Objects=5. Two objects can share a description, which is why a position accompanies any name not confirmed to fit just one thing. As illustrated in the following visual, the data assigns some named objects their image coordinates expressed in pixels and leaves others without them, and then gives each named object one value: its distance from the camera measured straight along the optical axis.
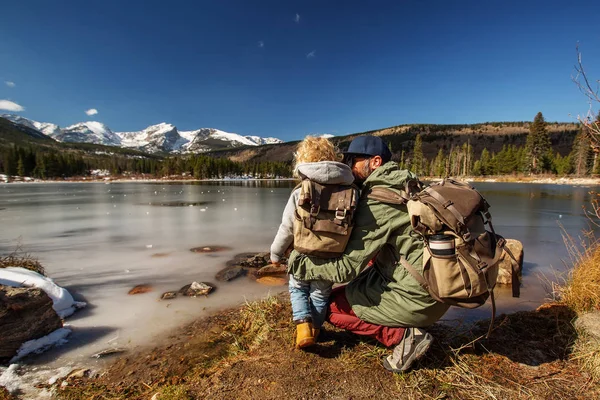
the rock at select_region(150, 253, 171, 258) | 7.41
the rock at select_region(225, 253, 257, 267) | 6.75
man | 2.11
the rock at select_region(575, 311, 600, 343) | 2.67
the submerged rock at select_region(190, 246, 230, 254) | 7.90
